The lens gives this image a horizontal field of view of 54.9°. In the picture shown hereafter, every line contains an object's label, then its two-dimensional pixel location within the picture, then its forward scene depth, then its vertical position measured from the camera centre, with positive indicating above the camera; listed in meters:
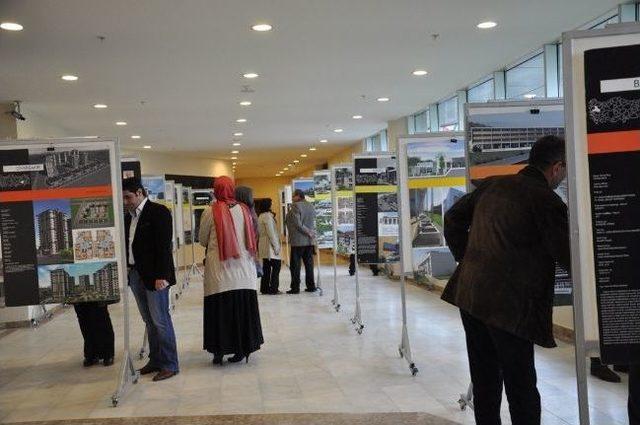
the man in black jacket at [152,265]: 4.82 -0.40
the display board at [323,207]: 10.10 -0.01
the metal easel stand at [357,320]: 6.72 -1.32
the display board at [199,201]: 14.71 +0.28
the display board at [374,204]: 6.76 +0.00
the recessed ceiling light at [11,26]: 5.17 +1.66
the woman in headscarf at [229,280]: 5.25 -0.59
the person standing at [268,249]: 9.79 -0.64
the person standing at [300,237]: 9.93 -0.47
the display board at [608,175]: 2.08 +0.06
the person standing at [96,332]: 5.54 -1.05
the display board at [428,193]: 5.01 +0.07
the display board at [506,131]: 3.90 +0.42
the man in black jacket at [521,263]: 2.38 -0.26
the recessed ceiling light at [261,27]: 5.54 +1.66
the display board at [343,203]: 8.49 +0.04
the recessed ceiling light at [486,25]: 5.78 +1.65
